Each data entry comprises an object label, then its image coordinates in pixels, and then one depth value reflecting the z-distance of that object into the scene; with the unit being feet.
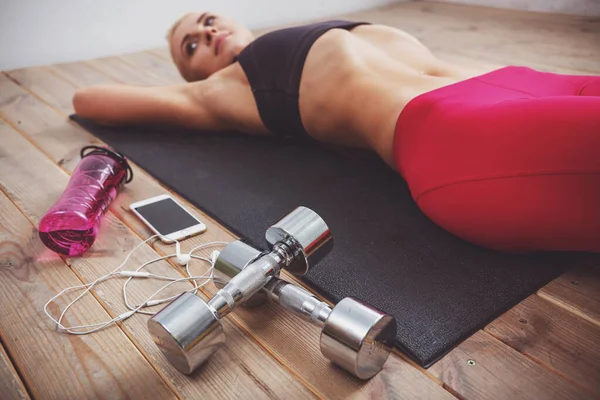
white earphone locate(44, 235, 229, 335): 3.11
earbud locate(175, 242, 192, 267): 3.63
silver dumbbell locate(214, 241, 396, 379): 2.53
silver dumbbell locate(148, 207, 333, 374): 2.55
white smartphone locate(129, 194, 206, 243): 3.97
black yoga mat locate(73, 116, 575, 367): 3.17
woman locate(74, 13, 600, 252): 3.02
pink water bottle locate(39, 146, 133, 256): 3.71
